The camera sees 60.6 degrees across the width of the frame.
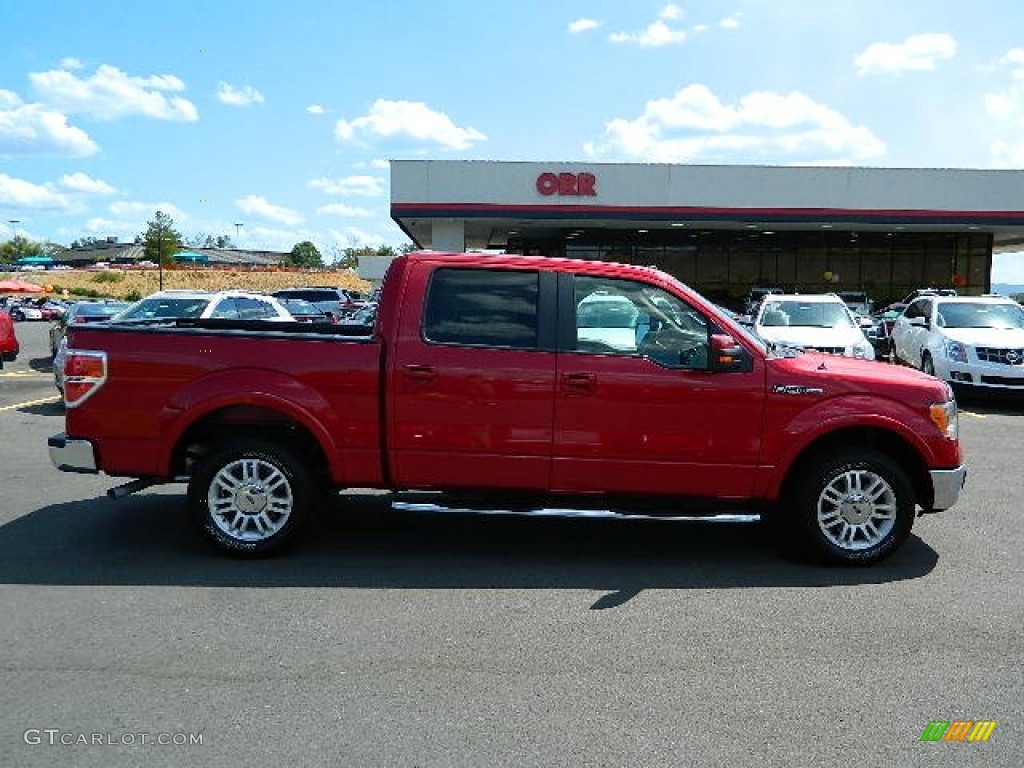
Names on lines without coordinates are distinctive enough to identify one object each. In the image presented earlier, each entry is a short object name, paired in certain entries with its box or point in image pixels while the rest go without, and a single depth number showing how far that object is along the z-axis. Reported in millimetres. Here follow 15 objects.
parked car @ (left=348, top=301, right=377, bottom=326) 17266
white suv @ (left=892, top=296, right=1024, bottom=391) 13078
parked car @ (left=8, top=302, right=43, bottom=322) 51938
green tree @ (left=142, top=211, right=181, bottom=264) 82750
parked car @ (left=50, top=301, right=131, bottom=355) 16578
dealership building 33312
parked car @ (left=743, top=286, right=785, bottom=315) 35038
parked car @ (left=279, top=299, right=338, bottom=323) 20062
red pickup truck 5418
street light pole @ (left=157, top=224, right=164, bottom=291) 83088
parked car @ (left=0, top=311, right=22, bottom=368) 15156
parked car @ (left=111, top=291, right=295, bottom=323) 14453
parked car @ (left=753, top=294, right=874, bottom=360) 13516
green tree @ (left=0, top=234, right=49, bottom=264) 151625
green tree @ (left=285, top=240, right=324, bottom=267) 165412
